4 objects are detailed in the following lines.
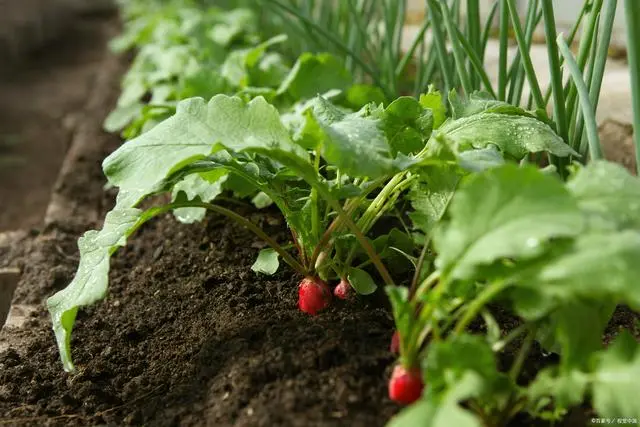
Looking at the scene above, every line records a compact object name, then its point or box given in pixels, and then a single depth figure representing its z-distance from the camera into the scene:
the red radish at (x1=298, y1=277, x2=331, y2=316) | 0.99
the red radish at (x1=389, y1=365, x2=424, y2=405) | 0.74
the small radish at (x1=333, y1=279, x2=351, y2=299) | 1.02
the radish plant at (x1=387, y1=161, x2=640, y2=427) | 0.61
